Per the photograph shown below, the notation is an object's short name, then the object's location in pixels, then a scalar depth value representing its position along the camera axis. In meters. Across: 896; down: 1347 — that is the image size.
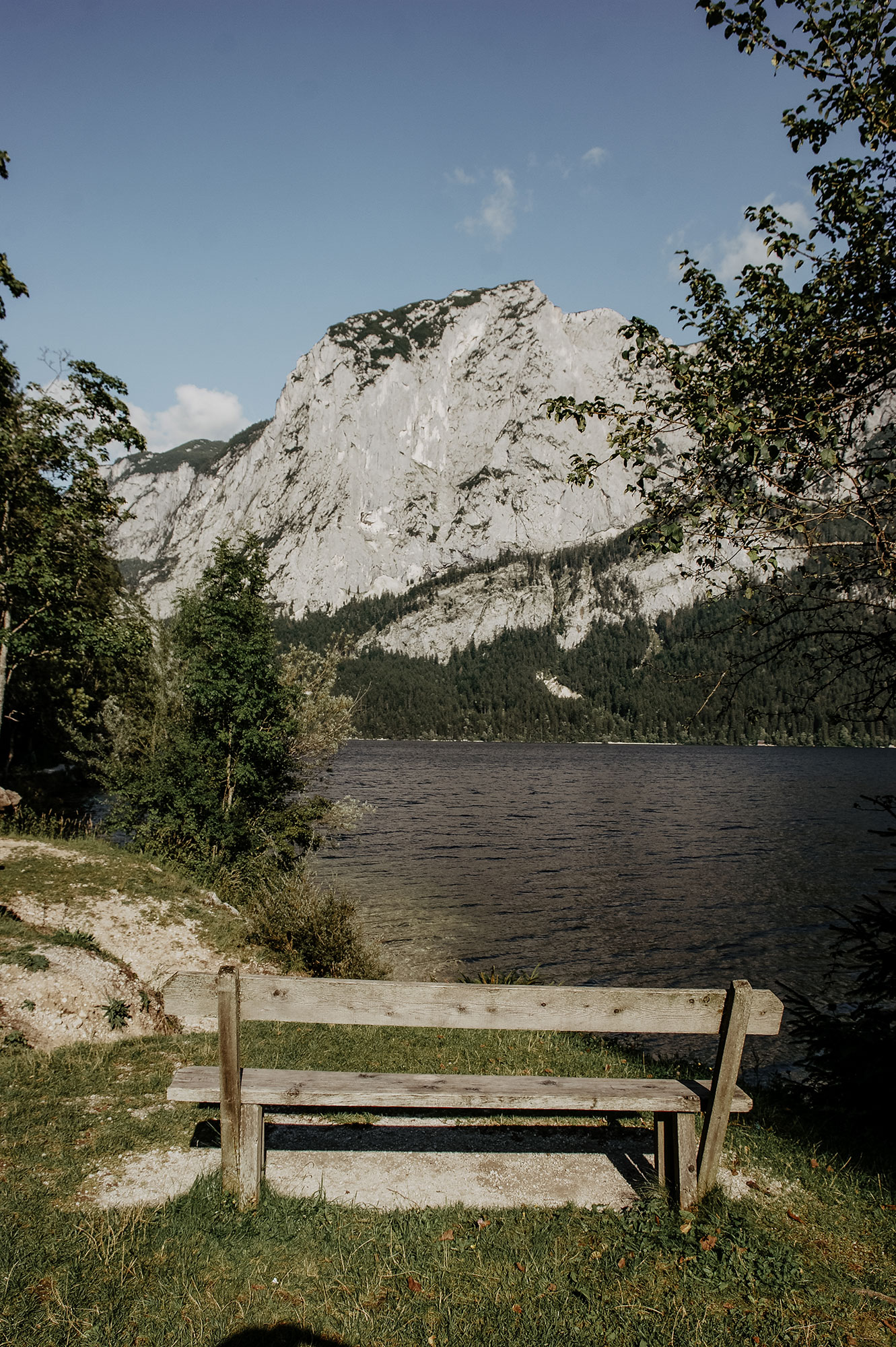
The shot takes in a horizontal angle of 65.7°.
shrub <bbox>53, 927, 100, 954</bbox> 9.84
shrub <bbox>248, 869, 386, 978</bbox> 12.64
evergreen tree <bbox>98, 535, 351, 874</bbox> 17.70
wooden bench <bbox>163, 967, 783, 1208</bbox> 4.64
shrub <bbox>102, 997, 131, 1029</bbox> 8.64
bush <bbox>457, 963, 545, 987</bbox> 12.06
